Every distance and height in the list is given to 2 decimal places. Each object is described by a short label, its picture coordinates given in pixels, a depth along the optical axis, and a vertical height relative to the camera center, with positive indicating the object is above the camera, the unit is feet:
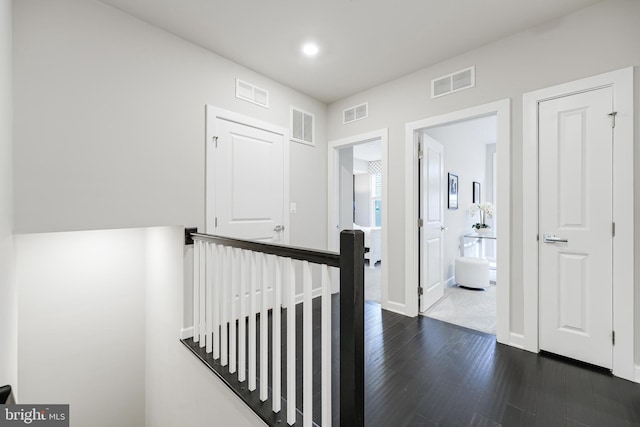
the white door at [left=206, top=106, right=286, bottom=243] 8.84 +1.22
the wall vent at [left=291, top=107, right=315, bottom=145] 11.44 +3.82
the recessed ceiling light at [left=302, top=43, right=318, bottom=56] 8.40 +5.27
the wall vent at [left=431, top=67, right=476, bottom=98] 8.65 +4.41
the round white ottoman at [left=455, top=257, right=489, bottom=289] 13.28 -2.93
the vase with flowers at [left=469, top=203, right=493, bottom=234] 15.49 -0.10
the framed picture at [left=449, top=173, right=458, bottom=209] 14.01 +1.23
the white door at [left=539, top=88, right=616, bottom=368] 6.55 -0.30
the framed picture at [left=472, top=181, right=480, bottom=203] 17.75 +1.48
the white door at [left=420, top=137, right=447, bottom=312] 10.37 -0.32
